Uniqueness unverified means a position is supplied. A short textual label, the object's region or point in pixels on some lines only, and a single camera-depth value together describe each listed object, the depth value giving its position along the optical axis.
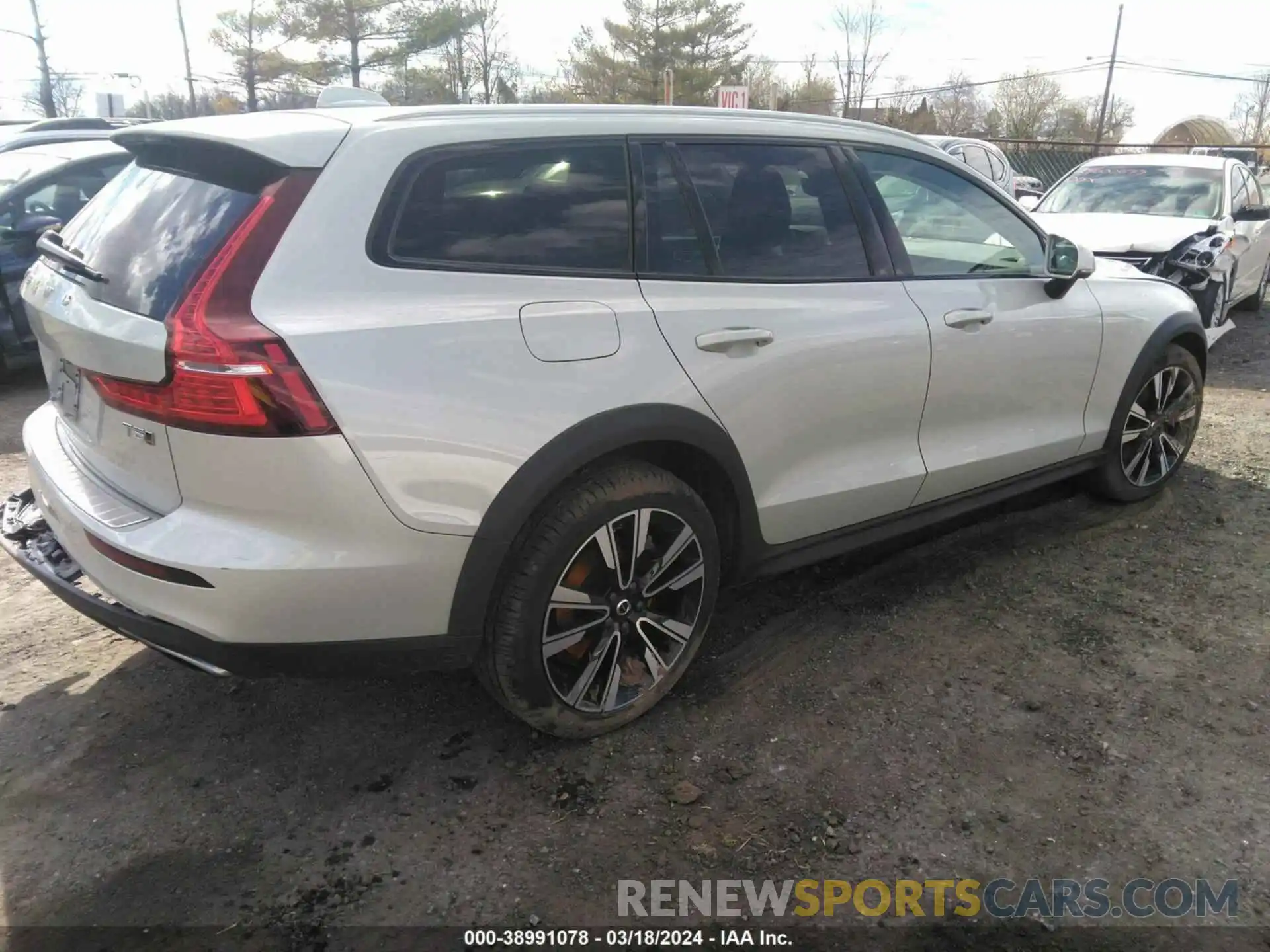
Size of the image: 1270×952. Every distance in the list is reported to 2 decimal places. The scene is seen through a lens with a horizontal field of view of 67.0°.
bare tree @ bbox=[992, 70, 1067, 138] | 50.59
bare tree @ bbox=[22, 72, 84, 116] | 42.00
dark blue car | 6.60
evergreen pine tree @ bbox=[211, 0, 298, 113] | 35.94
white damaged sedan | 7.04
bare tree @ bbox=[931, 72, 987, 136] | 54.03
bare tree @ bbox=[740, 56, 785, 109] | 42.22
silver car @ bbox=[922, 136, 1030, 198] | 13.36
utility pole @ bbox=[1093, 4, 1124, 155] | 45.53
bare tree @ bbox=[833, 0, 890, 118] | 46.94
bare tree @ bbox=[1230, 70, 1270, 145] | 65.00
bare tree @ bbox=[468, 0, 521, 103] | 34.88
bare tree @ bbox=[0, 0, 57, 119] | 37.38
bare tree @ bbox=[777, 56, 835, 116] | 48.66
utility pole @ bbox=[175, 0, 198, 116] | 40.38
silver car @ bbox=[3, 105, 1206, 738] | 2.20
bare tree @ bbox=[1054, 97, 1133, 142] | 51.34
